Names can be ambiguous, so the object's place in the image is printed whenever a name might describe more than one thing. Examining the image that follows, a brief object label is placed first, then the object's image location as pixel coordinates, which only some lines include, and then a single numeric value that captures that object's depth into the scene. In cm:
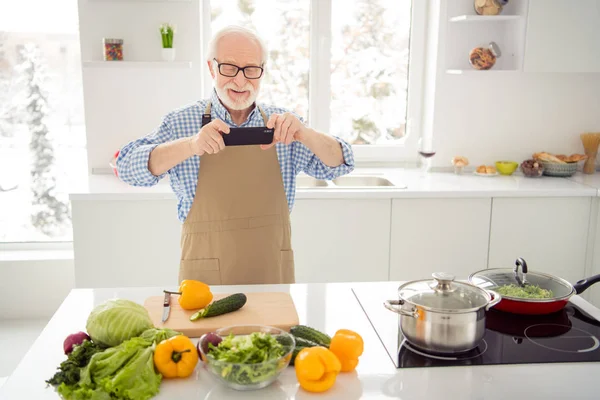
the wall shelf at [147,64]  332
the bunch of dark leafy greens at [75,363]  124
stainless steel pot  141
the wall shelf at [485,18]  345
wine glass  365
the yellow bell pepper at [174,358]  131
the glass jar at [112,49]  337
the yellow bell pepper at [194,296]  162
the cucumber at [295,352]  137
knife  157
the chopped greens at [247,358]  124
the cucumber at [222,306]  157
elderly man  204
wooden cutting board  153
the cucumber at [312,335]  142
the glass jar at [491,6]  354
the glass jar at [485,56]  357
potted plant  336
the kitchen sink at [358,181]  364
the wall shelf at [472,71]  355
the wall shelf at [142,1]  340
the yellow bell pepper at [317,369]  128
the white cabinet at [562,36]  340
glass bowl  124
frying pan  167
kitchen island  129
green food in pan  169
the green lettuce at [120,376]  121
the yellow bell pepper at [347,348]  137
